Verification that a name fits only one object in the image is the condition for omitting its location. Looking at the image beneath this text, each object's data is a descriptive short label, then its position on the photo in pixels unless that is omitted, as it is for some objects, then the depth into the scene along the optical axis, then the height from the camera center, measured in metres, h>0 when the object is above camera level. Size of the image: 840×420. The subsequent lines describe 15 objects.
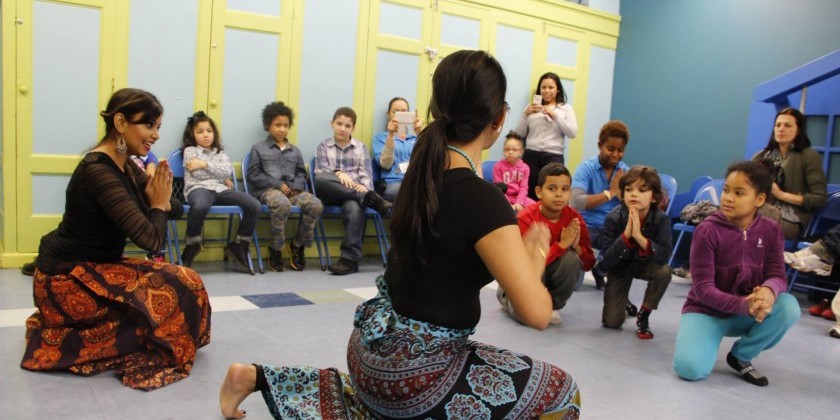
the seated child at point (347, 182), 4.93 -0.46
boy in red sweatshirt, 3.50 -0.52
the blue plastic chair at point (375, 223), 5.04 -0.78
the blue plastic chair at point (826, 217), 4.70 -0.44
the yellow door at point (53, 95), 4.20 +0.01
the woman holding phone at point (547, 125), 5.91 +0.05
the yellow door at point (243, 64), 4.77 +0.31
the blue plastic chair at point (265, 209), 4.70 -0.64
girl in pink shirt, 5.35 -0.34
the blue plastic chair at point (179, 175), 4.45 -0.46
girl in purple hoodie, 2.84 -0.54
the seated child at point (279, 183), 4.71 -0.49
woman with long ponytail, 1.49 -0.34
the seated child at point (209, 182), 4.45 -0.48
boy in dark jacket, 3.53 -0.55
